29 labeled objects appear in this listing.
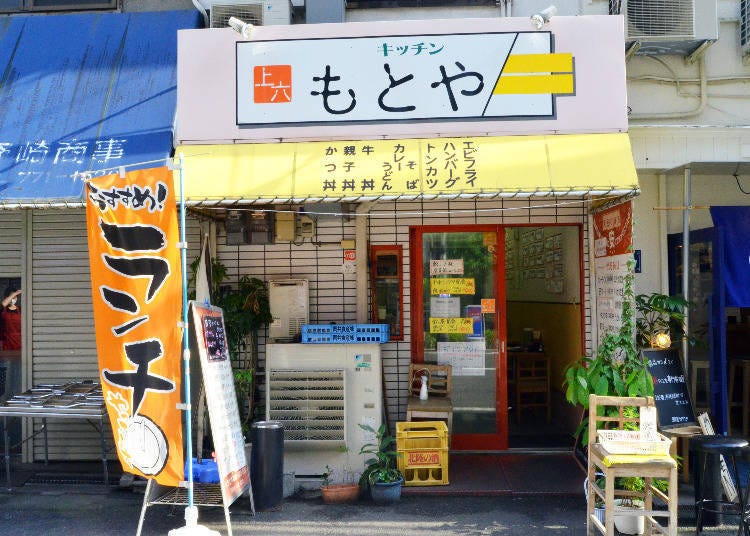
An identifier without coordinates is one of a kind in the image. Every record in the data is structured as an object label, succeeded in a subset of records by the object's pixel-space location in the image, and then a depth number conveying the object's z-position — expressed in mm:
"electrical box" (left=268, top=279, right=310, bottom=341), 8562
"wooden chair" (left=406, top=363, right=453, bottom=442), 8391
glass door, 8930
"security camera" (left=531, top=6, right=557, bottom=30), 6936
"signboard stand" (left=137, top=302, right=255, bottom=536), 6328
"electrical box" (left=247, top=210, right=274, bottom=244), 8414
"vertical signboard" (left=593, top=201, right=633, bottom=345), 7086
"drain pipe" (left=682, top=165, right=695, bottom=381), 7449
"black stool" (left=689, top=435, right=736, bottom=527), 6344
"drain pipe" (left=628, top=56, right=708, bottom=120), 8203
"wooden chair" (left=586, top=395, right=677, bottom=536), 5484
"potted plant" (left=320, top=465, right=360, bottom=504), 7363
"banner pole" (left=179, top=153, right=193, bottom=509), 5840
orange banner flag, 5895
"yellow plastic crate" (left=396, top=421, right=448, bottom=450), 7594
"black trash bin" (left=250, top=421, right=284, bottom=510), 7027
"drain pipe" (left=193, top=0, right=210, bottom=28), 8703
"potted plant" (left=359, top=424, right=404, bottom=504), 7312
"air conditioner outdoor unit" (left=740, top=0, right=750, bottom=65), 8062
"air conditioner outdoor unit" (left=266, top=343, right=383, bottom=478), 7742
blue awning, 7328
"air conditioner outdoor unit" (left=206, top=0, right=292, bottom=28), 8641
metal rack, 7559
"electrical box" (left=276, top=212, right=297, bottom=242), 8500
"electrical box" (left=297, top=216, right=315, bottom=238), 8633
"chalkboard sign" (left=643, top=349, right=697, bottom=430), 7402
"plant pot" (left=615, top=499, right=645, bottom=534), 6309
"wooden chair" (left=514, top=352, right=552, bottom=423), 10461
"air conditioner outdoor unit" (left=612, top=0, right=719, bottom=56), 7879
